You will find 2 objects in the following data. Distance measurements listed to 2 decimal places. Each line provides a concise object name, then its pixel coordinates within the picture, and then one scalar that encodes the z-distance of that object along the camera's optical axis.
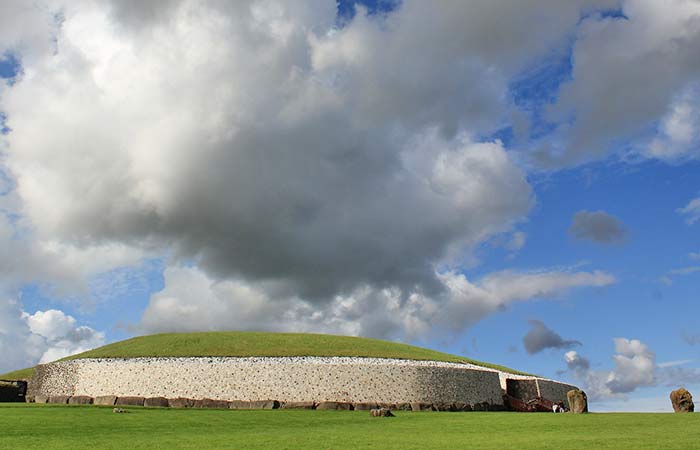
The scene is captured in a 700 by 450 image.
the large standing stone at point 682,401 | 34.71
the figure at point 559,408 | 43.73
